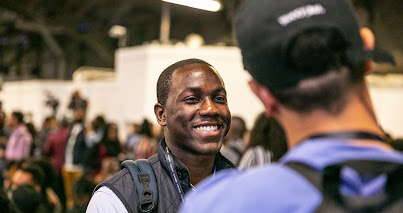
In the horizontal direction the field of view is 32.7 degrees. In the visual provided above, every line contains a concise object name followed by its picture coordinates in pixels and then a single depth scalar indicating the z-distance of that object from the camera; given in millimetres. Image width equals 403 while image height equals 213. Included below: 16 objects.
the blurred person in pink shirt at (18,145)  11039
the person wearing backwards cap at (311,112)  1218
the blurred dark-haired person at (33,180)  5859
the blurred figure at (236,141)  6602
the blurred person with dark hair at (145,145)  9781
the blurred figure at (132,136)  12418
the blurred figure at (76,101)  17844
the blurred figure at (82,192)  6730
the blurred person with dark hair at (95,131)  11812
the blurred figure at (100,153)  10352
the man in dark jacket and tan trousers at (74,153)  11578
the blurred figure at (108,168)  9305
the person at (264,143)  4977
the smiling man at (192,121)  2799
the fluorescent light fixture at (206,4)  11212
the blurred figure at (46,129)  14883
